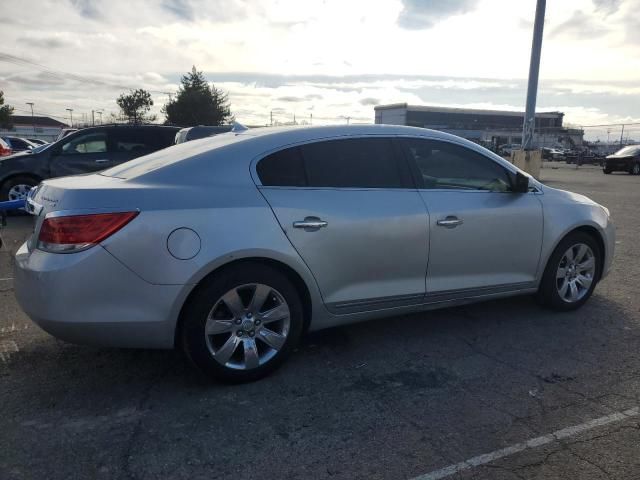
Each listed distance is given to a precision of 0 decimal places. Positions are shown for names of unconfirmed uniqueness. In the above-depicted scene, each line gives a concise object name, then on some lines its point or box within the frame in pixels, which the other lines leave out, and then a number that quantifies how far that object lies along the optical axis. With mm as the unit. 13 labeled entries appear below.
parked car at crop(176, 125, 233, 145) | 11656
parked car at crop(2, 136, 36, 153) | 25444
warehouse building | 62906
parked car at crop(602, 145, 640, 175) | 27750
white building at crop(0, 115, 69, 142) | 83188
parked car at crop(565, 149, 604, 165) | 41762
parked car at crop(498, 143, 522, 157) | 52412
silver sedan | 3070
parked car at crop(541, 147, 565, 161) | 52278
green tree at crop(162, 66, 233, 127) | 51344
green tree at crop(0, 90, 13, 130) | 60062
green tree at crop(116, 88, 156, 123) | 59281
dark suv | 9789
